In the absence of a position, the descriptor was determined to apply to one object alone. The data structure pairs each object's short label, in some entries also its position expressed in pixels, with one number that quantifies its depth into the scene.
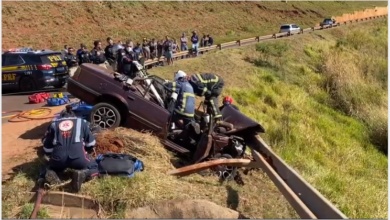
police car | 17.80
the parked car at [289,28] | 42.41
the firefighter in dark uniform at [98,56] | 18.09
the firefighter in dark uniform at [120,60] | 12.30
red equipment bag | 15.43
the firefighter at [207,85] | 10.27
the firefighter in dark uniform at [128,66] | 11.69
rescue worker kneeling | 7.37
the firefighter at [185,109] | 9.55
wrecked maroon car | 9.48
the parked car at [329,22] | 49.22
